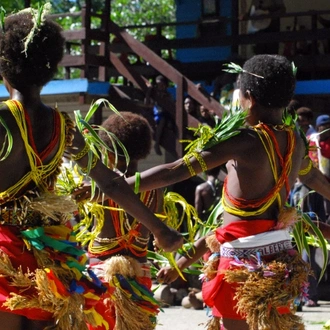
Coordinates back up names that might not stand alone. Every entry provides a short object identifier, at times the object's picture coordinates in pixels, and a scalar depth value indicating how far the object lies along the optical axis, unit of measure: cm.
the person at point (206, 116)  1254
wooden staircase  1323
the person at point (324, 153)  1054
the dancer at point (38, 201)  410
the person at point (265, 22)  1498
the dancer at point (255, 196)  498
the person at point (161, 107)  1338
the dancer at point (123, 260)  600
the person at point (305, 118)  1076
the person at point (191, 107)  1311
